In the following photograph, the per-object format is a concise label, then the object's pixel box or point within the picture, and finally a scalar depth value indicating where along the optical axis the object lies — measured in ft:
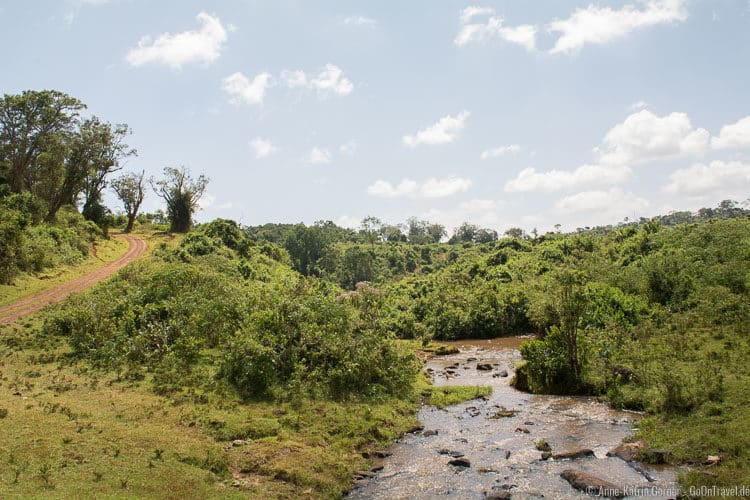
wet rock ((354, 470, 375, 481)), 51.13
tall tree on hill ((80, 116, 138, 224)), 179.93
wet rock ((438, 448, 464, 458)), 56.29
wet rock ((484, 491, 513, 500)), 45.21
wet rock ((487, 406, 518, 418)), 70.69
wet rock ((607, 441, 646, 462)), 52.03
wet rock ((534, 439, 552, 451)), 56.49
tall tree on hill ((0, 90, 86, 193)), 161.68
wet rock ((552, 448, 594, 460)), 53.72
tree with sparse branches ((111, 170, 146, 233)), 237.04
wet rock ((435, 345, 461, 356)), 135.03
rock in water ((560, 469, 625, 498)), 44.55
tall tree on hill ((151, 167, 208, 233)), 234.58
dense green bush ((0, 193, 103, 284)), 103.60
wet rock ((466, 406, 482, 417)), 72.69
